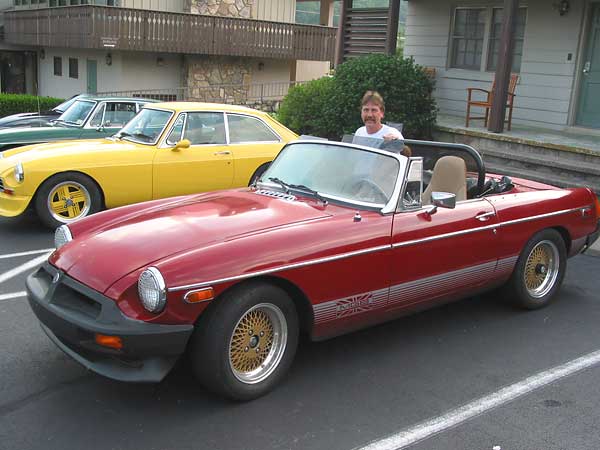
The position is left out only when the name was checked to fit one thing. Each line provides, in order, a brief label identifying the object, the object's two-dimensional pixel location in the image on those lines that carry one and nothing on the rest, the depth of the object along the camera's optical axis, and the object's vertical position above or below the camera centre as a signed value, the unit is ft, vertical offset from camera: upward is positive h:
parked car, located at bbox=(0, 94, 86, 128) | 38.68 -3.50
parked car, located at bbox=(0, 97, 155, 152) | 33.83 -3.21
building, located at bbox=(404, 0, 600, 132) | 40.19 +2.04
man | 20.01 -1.14
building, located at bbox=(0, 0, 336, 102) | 71.00 +2.47
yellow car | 25.48 -3.79
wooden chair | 40.55 -0.88
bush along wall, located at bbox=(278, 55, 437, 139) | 41.32 -1.04
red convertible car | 12.17 -3.79
